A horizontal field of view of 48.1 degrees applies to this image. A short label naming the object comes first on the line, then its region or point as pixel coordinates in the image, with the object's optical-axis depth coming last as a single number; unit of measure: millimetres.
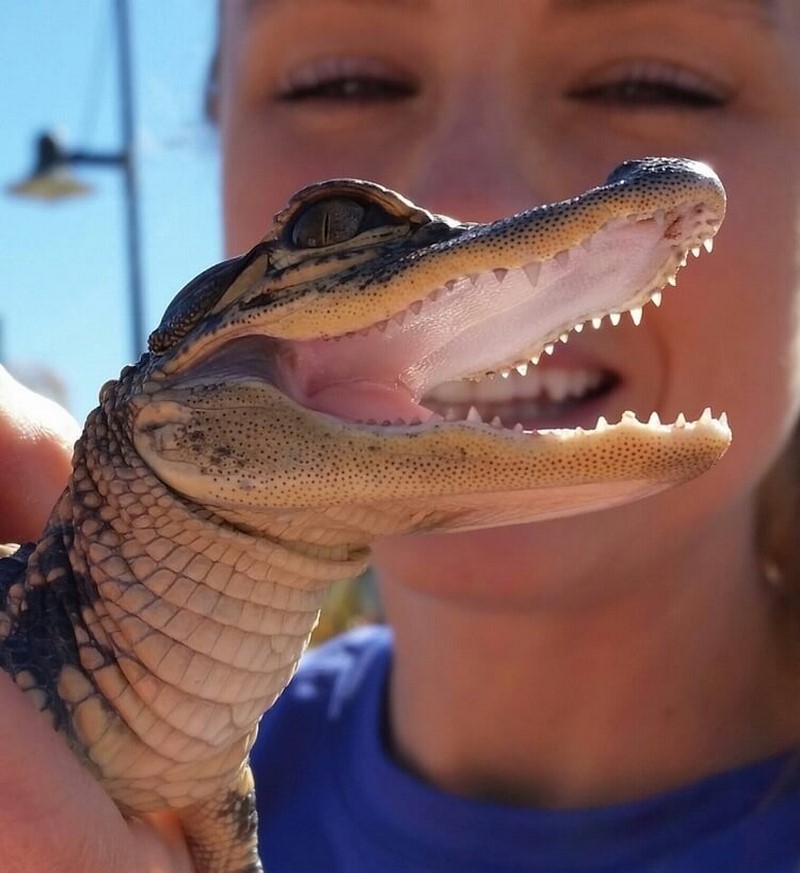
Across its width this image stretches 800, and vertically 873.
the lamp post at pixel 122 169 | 3038
